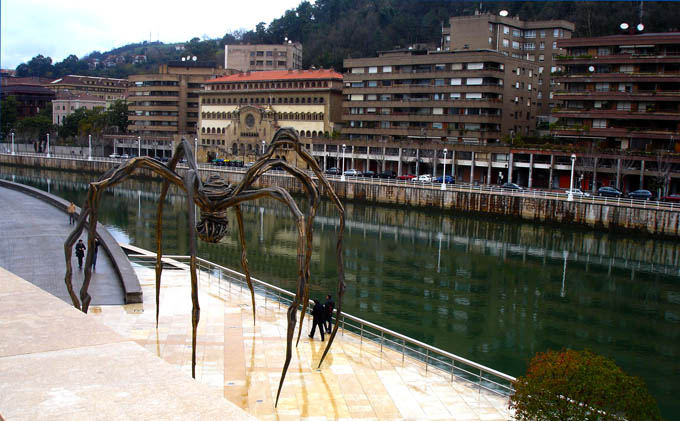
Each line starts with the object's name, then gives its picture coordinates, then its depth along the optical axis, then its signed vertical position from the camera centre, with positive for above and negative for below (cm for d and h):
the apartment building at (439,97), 8031 +655
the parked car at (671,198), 5756 -352
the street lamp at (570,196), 5663 -359
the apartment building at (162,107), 11988 +561
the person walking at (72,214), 3816 -447
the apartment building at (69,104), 13975 +667
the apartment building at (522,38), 9206 +1585
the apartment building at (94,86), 16238 +1221
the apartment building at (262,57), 13300 +1700
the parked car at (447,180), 7476 -346
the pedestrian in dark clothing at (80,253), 2567 -449
